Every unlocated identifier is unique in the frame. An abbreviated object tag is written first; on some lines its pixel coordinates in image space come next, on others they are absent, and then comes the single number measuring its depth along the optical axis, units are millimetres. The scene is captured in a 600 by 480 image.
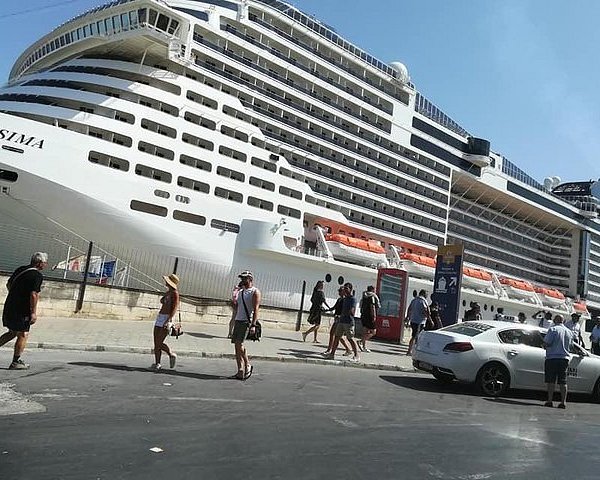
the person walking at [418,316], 14898
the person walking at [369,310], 12898
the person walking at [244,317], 8430
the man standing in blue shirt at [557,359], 9516
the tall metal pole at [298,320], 18500
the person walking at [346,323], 11758
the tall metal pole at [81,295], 13594
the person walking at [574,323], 14072
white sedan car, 9688
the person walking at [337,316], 11976
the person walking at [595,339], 16398
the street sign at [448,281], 17438
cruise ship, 20469
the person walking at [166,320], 8438
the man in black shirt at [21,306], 7406
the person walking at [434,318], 15408
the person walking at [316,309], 14820
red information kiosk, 17938
